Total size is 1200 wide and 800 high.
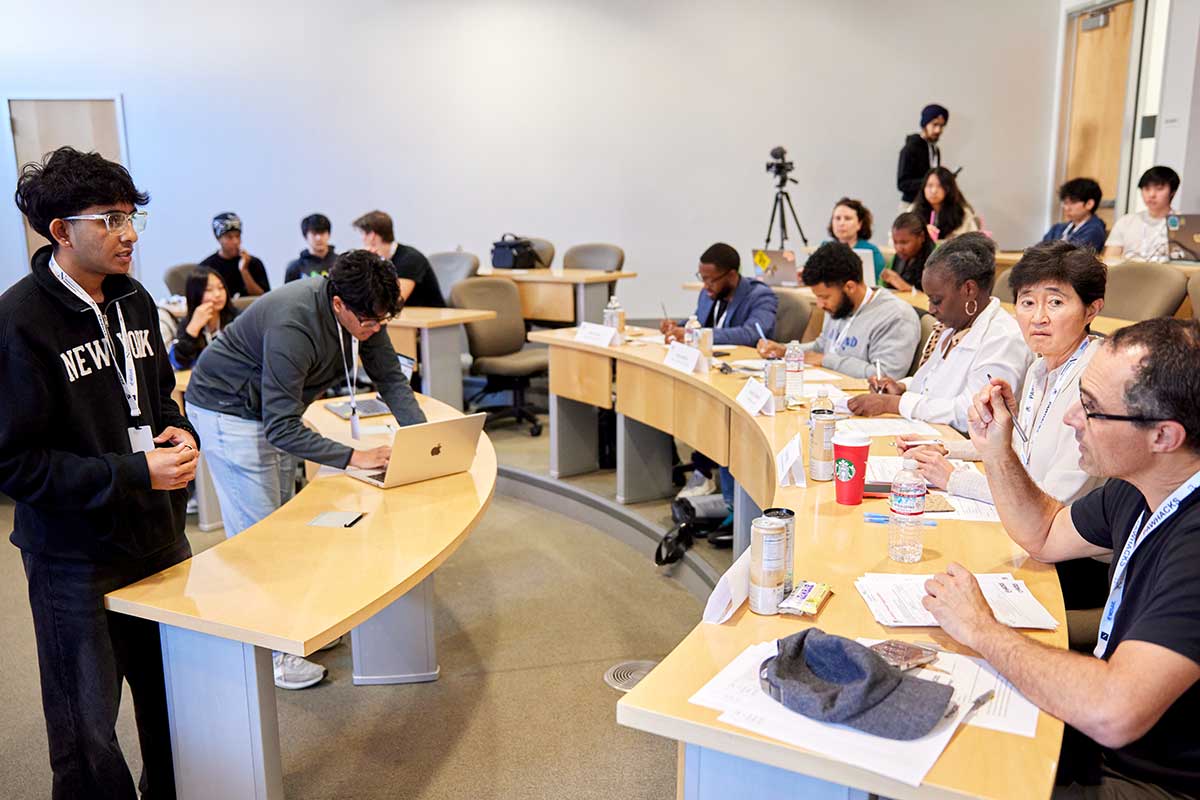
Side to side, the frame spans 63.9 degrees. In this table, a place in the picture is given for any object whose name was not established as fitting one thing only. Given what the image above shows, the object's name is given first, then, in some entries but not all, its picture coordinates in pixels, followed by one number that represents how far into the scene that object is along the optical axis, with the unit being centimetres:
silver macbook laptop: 258
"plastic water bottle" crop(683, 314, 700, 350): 429
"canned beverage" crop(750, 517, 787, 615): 157
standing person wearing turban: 820
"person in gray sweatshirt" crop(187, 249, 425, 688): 258
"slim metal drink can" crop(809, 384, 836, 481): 235
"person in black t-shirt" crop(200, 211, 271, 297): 628
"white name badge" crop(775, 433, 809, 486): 230
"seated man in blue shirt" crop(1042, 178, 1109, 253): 632
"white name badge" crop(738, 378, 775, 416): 308
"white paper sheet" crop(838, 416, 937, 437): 277
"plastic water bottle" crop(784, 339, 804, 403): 332
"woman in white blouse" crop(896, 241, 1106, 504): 211
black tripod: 802
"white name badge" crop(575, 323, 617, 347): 462
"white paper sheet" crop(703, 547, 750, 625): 157
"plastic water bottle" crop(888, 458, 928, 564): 183
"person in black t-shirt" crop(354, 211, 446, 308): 574
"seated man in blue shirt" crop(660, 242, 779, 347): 450
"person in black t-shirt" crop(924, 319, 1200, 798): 121
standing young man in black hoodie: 175
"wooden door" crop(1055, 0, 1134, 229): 818
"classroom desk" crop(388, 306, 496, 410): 525
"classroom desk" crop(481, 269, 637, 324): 645
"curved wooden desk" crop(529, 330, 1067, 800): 117
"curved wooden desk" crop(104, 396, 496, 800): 180
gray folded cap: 124
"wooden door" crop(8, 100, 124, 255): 805
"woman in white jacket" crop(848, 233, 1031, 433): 279
